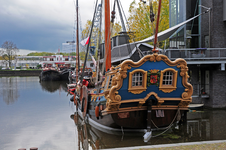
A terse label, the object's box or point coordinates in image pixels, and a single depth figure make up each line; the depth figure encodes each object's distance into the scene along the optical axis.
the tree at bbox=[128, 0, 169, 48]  29.72
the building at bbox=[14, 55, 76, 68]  98.21
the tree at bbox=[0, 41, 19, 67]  99.19
